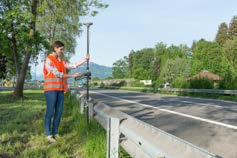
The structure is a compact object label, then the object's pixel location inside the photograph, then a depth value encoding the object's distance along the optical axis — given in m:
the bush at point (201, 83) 23.30
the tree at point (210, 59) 76.62
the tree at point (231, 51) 77.78
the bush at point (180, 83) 26.64
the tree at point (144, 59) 127.19
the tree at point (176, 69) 87.31
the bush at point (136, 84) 41.75
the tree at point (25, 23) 13.90
